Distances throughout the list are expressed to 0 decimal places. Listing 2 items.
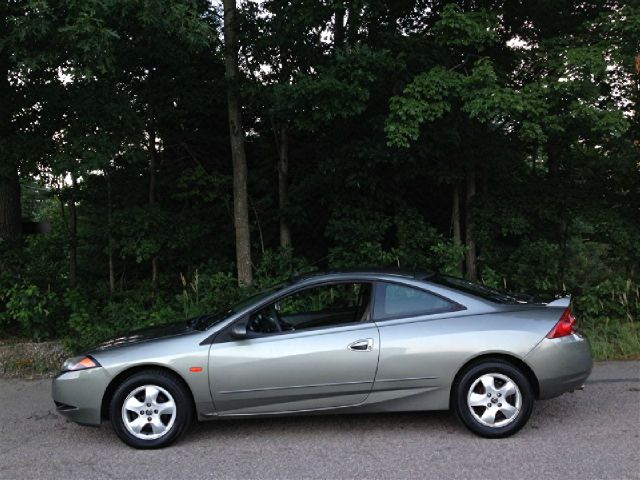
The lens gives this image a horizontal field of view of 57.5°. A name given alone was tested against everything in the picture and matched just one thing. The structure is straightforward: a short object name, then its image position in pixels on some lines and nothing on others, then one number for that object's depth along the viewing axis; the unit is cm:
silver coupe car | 461
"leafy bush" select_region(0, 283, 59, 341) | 818
